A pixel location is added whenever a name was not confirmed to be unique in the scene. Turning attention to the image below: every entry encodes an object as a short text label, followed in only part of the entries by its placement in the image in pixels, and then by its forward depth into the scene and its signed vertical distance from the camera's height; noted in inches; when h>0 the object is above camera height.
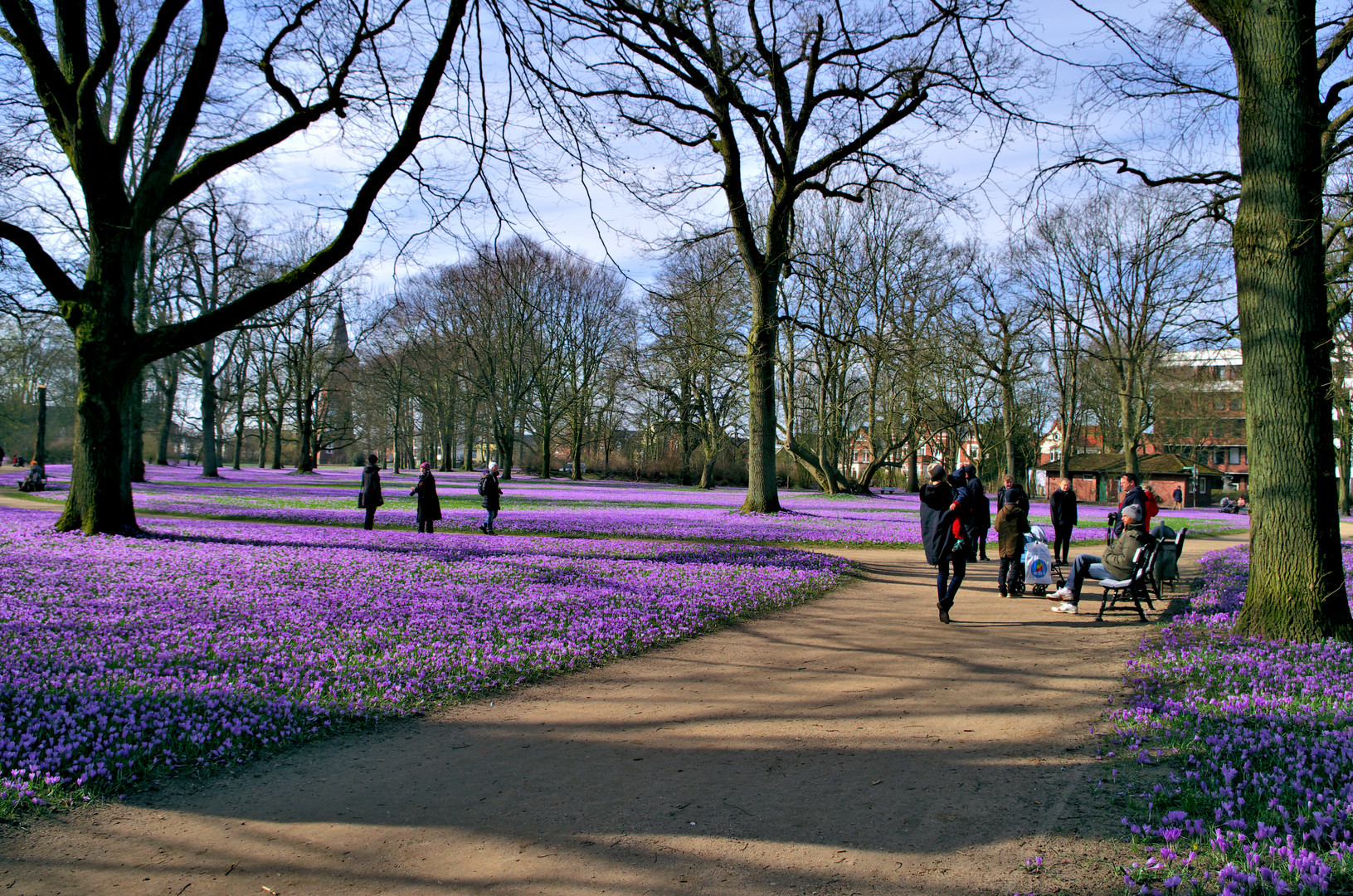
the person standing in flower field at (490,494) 695.7 -30.9
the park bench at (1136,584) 375.2 -59.2
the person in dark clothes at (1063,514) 612.7 -41.2
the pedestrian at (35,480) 1067.9 -32.7
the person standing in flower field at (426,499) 669.9 -35.0
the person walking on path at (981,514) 562.3 -39.9
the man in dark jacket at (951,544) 351.3 -37.2
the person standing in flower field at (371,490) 679.1 -27.9
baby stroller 448.8 -61.5
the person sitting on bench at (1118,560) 383.2 -48.7
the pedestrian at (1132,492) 480.4 -18.5
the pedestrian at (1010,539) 423.5 -43.4
